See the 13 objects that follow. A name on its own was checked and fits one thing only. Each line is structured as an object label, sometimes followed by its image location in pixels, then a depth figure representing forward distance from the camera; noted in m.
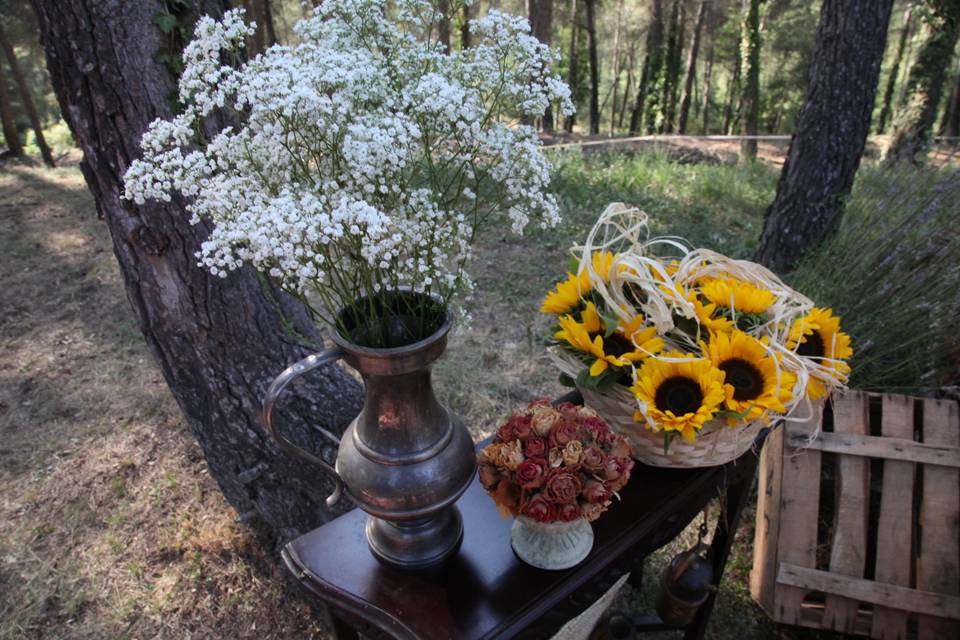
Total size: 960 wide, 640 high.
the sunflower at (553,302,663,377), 1.25
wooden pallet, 1.91
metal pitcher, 0.99
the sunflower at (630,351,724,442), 1.14
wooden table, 1.09
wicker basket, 1.28
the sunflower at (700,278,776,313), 1.38
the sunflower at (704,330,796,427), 1.16
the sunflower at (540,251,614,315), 1.41
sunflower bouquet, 1.19
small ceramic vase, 1.16
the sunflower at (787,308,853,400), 1.32
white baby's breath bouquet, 0.80
